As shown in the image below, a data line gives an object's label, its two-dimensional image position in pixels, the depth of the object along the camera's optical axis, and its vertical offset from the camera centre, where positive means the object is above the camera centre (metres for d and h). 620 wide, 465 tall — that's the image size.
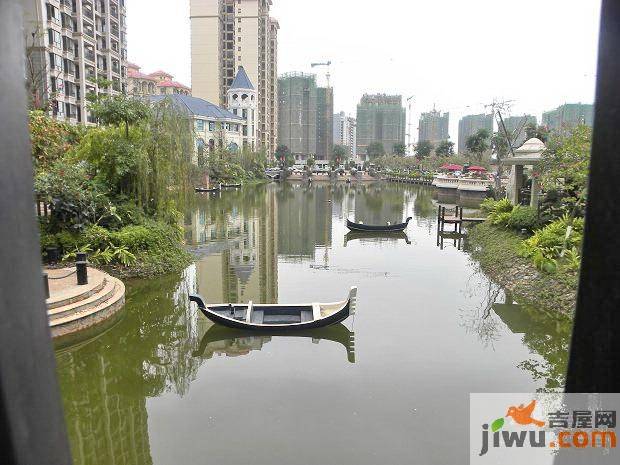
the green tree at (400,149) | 81.88 +3.12
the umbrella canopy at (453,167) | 49.03 +0.09
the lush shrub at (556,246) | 11.34 -1.98
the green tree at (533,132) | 31.92 +2.68
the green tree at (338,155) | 84.62 +2.15
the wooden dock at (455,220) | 22.14 -2.42
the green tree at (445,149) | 66.44 +2.64
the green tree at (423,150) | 72.19 +2.70
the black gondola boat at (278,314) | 8.76 -2.80
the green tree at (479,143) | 50.34 +2.67
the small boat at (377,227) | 22.34 -2.77
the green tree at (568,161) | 12.83 +0.22
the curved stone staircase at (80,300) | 8.26 -2.50
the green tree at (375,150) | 88.88 +3.23
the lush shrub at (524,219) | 15.98 -1.73
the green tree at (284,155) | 76.94 +1.91
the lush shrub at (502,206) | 20.00 -1.60
